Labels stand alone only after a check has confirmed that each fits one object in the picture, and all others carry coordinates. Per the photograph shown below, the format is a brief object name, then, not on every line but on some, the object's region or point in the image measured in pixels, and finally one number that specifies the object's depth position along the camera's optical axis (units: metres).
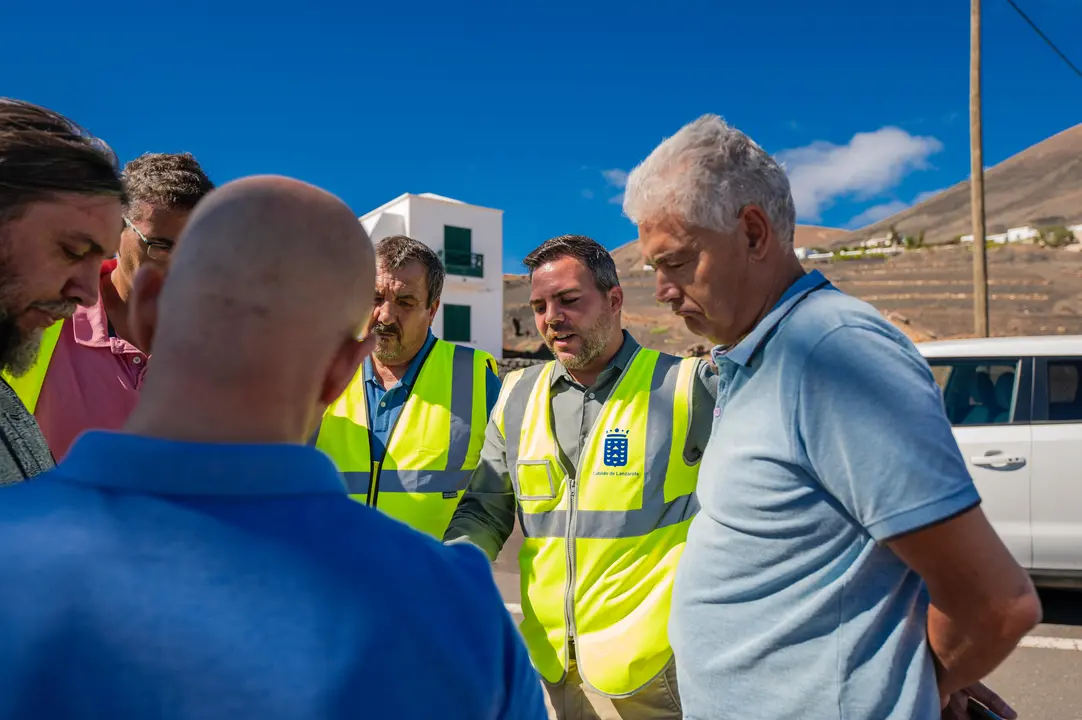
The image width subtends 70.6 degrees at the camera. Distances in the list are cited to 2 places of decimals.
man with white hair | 1.19
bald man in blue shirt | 0.63
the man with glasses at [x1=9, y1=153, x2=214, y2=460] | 2.07
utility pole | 10.31
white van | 4.66
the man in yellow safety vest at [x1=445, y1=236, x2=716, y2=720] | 2.10
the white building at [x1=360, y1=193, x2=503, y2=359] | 29.55
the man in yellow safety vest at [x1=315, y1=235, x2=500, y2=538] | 2.49
